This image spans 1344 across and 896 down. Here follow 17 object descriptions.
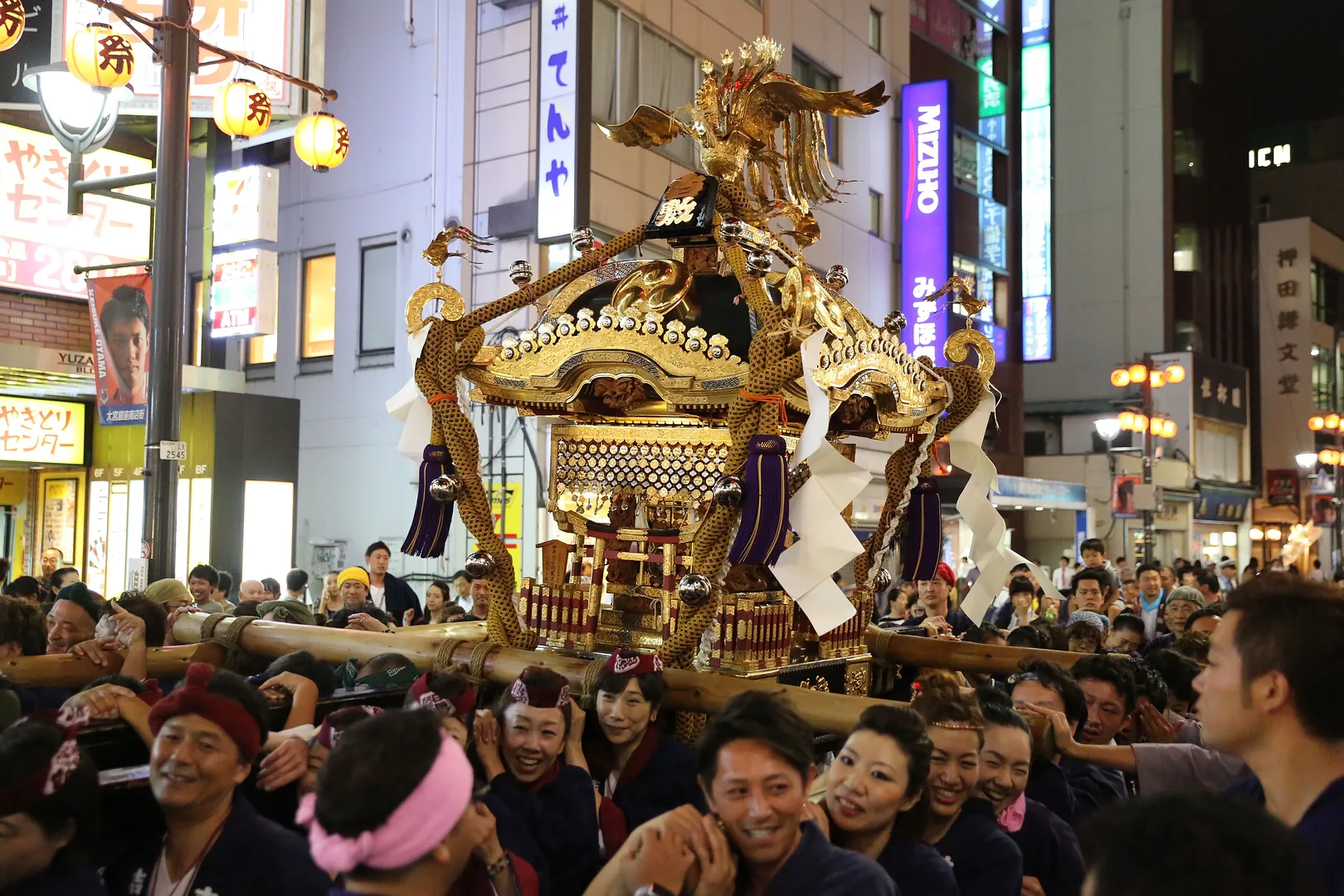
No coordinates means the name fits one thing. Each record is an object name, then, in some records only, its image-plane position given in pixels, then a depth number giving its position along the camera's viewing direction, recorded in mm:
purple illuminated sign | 17359
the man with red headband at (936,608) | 6902
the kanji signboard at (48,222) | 10562
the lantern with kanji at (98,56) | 7418
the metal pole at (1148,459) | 15398
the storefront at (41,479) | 11820
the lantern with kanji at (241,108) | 8416
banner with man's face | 8086
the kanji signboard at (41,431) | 11703
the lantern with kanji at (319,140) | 8969
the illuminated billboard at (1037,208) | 22891
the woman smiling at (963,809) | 2865
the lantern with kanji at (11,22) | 7020
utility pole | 6930
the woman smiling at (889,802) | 2643
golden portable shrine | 4230
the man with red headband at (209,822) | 2455
